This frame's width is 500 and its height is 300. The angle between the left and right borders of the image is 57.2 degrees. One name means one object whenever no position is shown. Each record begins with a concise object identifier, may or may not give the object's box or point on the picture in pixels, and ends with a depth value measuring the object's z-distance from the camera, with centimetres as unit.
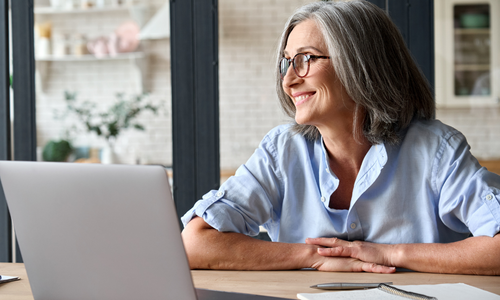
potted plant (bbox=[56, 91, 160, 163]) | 471
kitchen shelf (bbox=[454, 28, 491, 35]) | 420
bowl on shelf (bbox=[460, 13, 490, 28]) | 421
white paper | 85
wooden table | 96
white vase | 457
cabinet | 418
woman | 133
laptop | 70
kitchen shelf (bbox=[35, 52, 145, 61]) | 509
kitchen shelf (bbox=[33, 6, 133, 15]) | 507
